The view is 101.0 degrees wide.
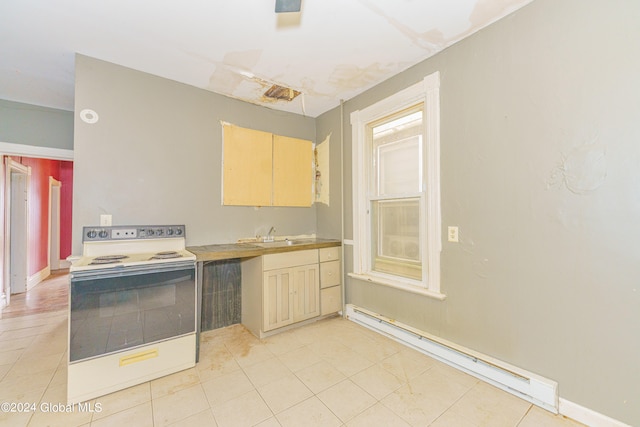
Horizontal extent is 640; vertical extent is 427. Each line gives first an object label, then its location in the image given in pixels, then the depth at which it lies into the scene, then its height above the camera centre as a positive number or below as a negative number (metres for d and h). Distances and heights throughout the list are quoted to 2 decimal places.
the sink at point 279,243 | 2.77 -0.30
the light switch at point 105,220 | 2.26 -0.02
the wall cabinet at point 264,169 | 2.94 +0.58
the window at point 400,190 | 2.23 +0.26
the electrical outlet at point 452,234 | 2.09 -0.14
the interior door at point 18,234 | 3.93 -0.25
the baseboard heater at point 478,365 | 1.61 -1.07
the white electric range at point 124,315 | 1.70 -0.69
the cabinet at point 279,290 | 2.59 -0.76
